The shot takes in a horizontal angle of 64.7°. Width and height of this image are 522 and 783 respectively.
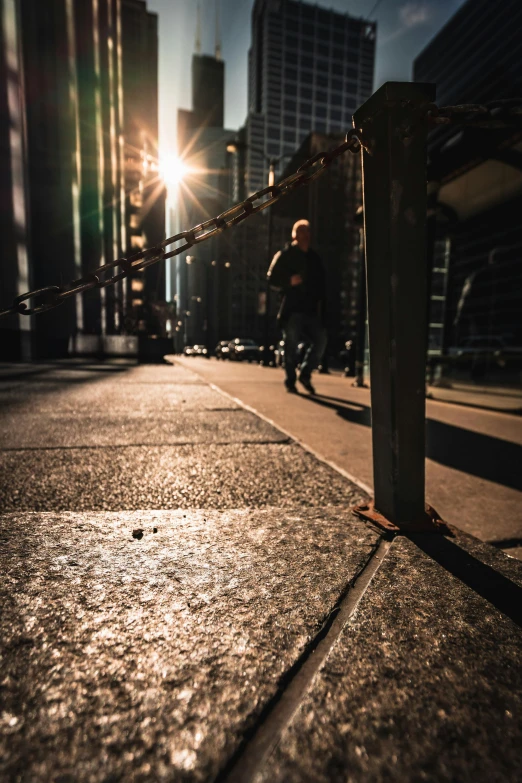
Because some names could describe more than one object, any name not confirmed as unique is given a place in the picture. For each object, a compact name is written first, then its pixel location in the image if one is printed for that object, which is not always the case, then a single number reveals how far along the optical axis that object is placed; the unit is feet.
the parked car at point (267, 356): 56.39
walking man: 16.05
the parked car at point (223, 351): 110.22
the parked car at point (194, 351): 184.88
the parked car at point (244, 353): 96.17
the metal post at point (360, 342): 23.77
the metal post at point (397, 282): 3.57
